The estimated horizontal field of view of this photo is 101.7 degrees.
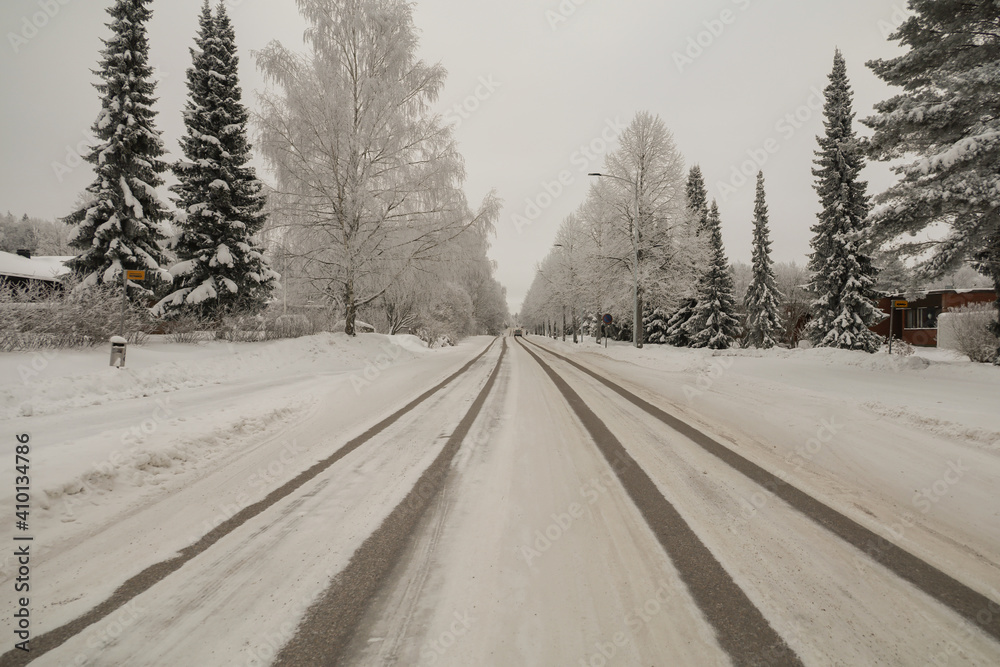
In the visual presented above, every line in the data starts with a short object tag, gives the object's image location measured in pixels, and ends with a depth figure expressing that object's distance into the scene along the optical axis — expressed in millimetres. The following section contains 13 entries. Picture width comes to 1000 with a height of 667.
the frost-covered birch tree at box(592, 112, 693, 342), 23016
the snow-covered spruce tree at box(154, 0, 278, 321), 15969
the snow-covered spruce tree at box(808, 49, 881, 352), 21516
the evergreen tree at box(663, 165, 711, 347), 31125
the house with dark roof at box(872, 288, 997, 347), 29688
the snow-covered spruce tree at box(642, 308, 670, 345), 34281
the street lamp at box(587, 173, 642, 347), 21266
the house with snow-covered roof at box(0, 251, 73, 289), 24017
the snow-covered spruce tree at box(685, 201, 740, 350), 29141
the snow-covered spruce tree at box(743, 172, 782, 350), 31609
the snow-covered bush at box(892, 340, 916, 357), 20028
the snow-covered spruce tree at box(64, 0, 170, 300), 14797
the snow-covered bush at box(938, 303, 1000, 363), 12982
